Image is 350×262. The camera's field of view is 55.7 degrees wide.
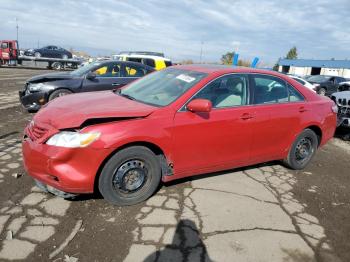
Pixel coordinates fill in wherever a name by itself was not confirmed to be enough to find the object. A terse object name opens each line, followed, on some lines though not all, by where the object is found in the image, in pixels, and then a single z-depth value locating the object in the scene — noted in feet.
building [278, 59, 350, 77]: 172.96
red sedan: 11.50
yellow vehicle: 55.83
